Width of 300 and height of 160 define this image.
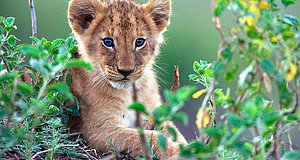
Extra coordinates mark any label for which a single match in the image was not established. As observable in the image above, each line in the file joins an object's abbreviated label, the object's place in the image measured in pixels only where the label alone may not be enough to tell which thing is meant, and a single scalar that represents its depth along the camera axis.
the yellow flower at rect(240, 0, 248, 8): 4.23
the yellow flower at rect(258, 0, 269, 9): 4.22
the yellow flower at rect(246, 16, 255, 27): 4.09
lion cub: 7.19
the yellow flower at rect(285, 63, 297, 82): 3.99
